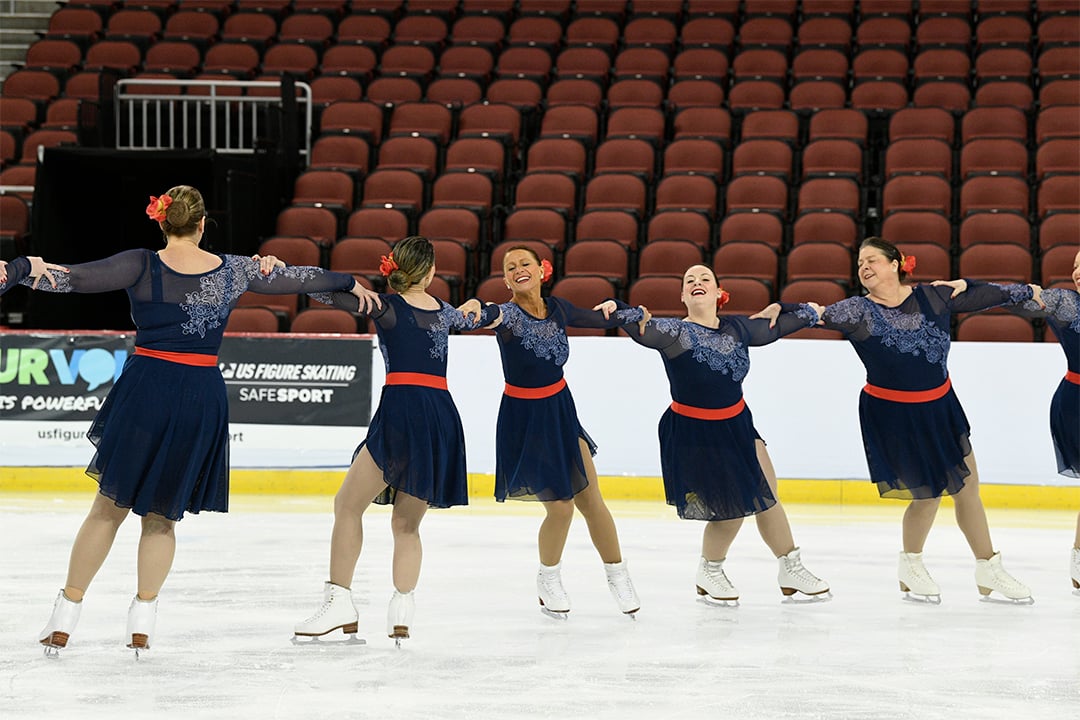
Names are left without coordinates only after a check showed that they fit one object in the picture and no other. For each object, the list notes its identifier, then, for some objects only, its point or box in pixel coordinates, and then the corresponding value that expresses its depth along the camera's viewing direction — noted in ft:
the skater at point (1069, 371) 37.45
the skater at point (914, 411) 35.83
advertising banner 58.59
